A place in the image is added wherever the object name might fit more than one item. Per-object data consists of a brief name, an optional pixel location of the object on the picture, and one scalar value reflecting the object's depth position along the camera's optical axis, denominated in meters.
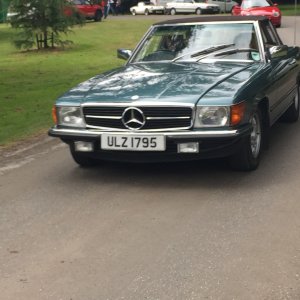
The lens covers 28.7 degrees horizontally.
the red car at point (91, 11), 35.35
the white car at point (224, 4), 47.71
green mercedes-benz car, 5.40
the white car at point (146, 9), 50.00
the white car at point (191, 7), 47.16
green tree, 19.62
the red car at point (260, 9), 28.27
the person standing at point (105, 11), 41.06
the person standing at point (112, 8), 50.99
